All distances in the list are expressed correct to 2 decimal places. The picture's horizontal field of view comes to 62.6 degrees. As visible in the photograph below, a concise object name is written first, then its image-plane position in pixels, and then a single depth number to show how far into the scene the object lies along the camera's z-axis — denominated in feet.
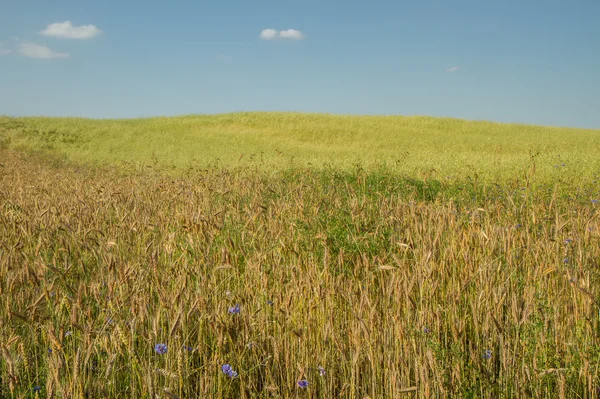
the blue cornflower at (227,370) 7.02
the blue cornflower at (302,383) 6.43
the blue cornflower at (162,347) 7.17
